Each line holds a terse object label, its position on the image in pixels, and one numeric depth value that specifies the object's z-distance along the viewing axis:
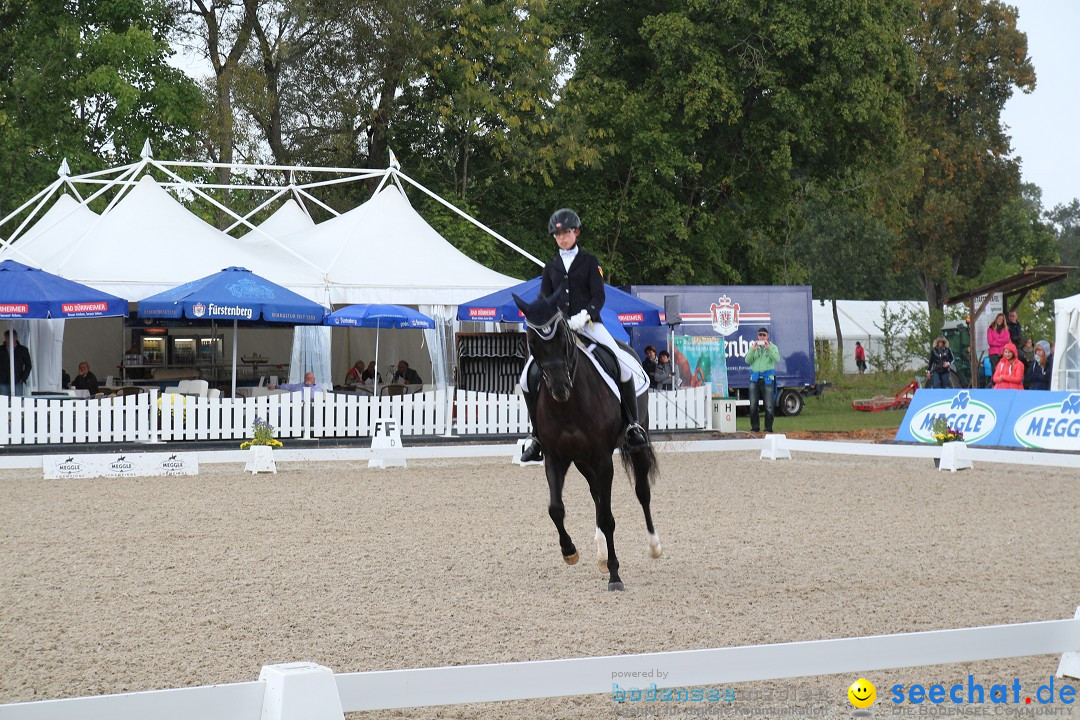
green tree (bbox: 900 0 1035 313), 49.47
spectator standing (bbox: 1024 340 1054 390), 24.84
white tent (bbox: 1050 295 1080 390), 23.59
